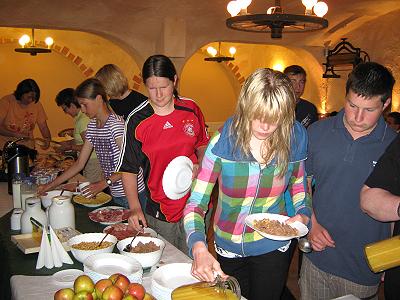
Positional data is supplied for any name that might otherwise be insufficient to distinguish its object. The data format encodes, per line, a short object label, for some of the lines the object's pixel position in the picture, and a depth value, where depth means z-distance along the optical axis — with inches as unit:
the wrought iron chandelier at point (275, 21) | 109.2
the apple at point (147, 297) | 51.8
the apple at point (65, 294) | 48.9
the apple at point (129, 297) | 48.6
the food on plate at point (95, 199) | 103.2
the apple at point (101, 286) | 50.5
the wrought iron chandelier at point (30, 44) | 263.1
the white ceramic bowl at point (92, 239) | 71.0
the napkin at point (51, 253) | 68.6
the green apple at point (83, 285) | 50.3
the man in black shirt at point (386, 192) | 54.9
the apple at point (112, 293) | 48.1
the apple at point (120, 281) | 51.3
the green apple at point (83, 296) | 48.5
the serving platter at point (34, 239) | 74.0
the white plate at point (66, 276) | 63.3
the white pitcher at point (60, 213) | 83.4
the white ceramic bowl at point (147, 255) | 66.3
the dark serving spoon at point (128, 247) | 70.7
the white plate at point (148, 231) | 78.8
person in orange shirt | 180.1
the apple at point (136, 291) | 50.6
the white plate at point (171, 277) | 56.7
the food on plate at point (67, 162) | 144.8
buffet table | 61.6
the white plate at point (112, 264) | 61.2
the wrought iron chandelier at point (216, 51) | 331.1
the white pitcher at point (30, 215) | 83.1
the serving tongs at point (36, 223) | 79.9
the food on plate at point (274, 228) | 61.5
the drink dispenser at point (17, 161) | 117.0
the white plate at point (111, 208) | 88.5
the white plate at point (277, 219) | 59.7
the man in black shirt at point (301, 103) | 145.3
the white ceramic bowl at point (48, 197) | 102.6
